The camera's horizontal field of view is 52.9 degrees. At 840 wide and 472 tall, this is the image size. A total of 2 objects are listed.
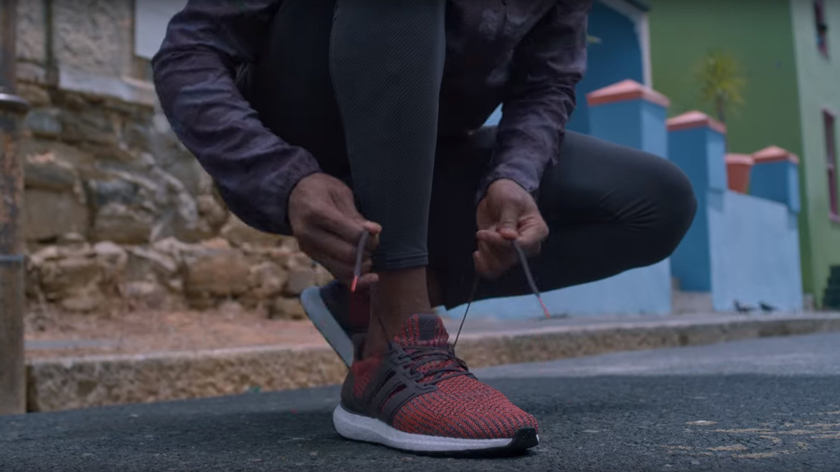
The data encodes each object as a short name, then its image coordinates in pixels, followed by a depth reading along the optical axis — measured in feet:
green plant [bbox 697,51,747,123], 32.07
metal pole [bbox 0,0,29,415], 7.02
